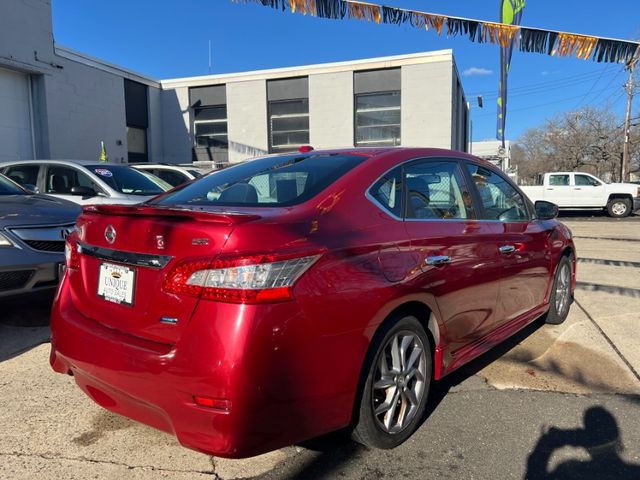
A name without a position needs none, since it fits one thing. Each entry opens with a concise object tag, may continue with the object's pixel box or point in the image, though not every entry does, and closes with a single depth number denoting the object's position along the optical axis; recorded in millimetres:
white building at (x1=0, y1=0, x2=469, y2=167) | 15359
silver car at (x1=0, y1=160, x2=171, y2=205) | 7242
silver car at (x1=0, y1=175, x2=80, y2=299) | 4176
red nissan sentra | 2072
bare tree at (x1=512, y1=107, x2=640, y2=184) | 44938
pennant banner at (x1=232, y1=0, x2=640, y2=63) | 9531
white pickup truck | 18859
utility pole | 30719
